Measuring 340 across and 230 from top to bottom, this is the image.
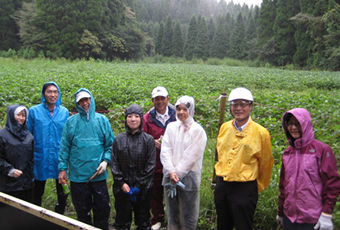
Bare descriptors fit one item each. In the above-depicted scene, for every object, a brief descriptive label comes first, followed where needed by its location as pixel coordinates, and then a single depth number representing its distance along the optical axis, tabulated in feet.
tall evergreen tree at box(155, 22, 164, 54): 208.13
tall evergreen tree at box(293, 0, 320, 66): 111.04
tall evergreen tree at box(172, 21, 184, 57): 198.59
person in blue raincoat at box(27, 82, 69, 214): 10.39
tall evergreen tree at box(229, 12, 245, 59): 183.77
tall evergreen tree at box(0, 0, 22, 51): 121.07
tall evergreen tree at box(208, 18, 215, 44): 230.48
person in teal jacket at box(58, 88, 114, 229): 9.49
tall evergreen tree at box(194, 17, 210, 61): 197.06
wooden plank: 5.73
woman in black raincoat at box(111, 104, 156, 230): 9.02
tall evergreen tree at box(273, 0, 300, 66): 129.18
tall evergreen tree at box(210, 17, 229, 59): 197.77
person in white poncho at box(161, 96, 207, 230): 8.80
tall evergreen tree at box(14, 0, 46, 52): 114.52
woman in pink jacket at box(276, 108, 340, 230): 6.56
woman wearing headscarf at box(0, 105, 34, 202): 9.57
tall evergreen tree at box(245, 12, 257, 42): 187.32
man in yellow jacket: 7.76
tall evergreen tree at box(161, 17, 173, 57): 201.67
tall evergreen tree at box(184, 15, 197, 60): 199.31
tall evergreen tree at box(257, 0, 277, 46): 143.54
